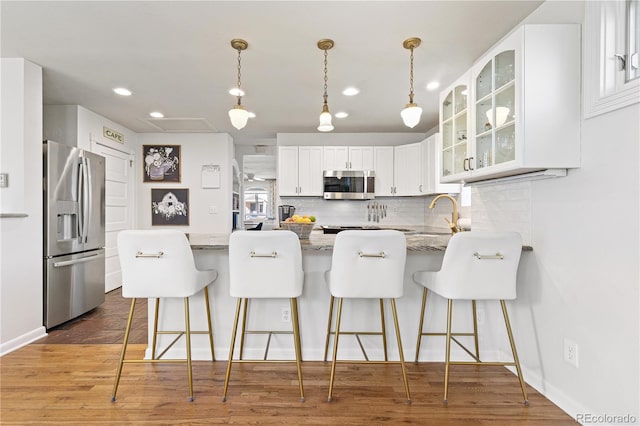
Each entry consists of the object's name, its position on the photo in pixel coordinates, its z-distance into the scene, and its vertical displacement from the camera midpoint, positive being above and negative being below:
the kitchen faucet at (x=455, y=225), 2.46 -0.12
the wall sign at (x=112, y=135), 4.39 +1.06
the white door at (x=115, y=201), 4.43 +0.11
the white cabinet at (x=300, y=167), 4.91 +0.65
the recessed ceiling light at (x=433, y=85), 3.17 +1.26
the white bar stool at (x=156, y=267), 1.80 -0.33
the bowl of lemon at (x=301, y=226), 2.28 -0.12
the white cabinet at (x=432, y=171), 4.20 +0.54
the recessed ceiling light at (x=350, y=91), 3.32 +1.26
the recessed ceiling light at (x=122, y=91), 3.35 +1.26
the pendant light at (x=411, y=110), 2.23 +0.70
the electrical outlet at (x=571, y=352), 1.71 -0.77
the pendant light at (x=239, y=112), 2.29 +0.70
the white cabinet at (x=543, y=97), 1.71 +0.62
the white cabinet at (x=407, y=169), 4.69 +0.61
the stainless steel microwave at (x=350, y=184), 4.84 +0.39
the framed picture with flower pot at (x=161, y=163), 5.20 +0.75
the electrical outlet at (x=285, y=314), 2.32 -0.76
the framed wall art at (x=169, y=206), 5.21 +0.05
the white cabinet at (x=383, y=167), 4.90 +0.66
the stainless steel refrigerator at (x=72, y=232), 2.95 -0.24
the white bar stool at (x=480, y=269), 1.78 -0.33
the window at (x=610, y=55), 1.47 +0.76
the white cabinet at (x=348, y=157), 4.90 +0.81
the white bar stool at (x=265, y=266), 1.80 -0.33
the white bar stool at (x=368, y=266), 1.79 -0.32
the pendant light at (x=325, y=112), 2.38 +0.74
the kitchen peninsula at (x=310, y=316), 2.32 -0.78
